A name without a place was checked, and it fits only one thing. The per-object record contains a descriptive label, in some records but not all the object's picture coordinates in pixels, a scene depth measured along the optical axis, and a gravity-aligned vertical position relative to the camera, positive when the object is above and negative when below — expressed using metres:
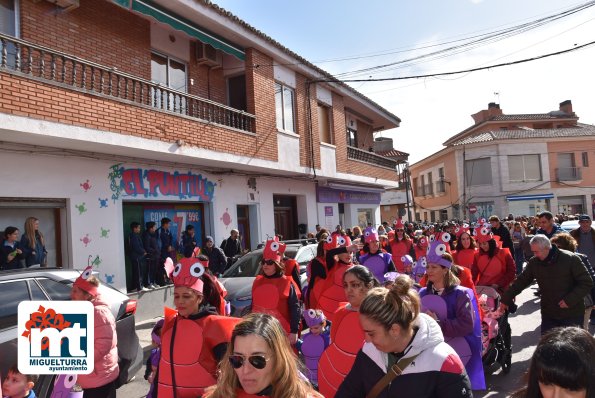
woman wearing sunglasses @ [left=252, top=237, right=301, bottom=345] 5.29 -0.81
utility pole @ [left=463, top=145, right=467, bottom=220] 38.59 +1.75
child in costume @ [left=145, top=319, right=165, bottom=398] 3.26 -0.94
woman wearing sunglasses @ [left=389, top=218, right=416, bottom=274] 10.77 -0.73
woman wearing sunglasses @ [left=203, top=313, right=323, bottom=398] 2.13 -0.66
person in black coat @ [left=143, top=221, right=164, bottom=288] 10.96 -0.51
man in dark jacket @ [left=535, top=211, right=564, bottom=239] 8.66 -0.28
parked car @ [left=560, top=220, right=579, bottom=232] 14.65 -0.60
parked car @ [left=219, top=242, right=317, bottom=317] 7.68 -0.97
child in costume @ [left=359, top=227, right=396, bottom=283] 7.01 -0.62
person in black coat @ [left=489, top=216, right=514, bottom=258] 9.90 -0.47
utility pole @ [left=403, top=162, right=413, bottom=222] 30.99 +2.80
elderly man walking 4.95 -0.83
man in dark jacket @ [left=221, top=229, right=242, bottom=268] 12.00 -0.54
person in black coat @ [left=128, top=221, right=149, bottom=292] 10.54 -0.50
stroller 5.54 -1.49
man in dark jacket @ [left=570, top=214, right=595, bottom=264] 8.32 -0.58
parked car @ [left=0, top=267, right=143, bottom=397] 4.09 -0.76
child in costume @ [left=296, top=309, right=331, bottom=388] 4.31 -1.13
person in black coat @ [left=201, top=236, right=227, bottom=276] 10.53 -0.74
